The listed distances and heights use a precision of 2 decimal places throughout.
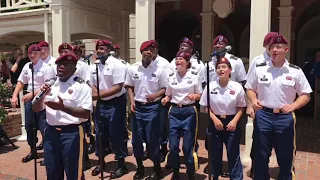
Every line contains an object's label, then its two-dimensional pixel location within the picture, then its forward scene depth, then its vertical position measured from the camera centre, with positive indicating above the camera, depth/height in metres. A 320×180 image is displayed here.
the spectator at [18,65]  6.58 +0.16
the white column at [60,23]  5.60 +1.01
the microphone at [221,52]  2.98 +0.22
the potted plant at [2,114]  5.10 -0.80
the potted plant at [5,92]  5.75 -0.47
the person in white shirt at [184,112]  3.46 -0.53
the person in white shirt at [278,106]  2.89 -0.37
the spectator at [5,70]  11.45 +0.06
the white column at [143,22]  4.58 +0.83
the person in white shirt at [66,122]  2.82 -0.53
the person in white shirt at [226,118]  3.13 -0.54
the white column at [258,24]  3.93 +0.69
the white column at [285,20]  7.20 +1.37
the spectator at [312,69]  6.87 +0.06
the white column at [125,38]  7.57 +0.94
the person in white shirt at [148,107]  3.65 -0.48
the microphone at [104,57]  3.75 +0.20
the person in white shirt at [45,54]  4.34 +0.28
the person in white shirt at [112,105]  3.84 -0.48
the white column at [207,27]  7.95 +1.30
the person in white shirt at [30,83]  4.23 -0.19
